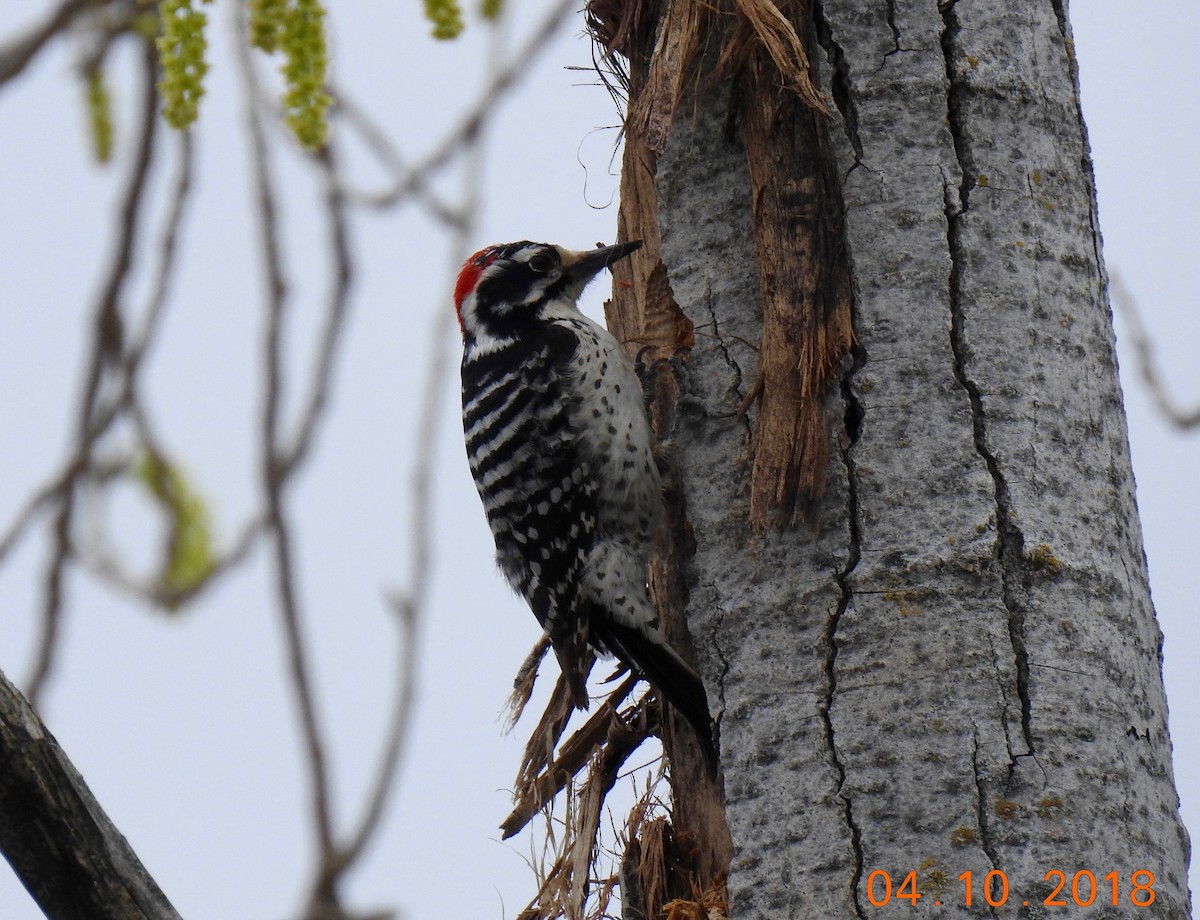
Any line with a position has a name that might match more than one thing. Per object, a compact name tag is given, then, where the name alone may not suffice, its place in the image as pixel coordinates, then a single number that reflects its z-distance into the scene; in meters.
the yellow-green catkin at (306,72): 3.85
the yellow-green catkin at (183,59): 4.06
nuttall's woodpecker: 7.52
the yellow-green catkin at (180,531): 5.64
